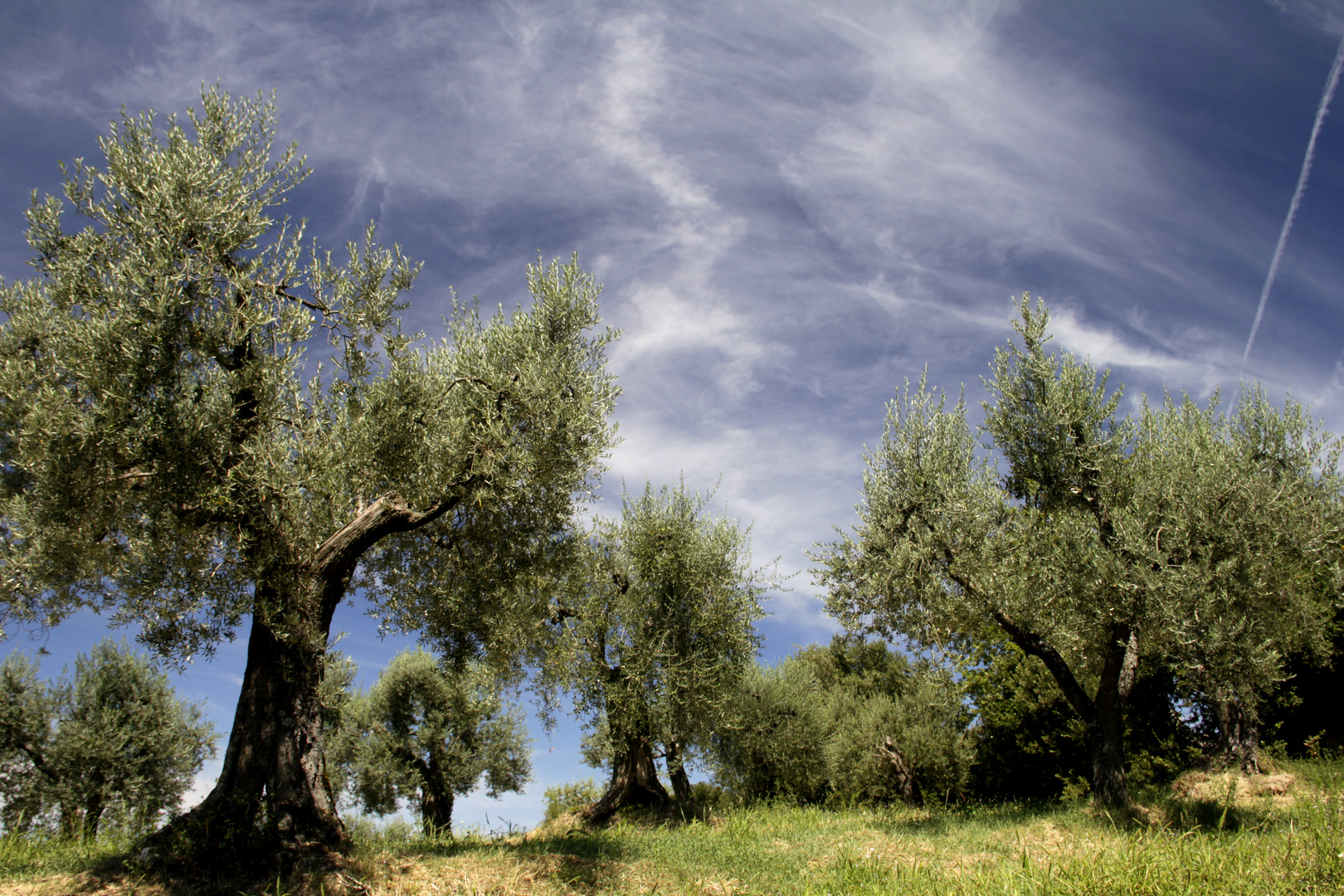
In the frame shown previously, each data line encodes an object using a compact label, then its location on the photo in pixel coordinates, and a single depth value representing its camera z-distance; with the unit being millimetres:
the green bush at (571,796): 27484
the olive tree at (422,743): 28641
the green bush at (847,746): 27703
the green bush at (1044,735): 23609
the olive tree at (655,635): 19219
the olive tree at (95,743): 20359
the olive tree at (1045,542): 14500
